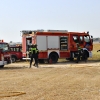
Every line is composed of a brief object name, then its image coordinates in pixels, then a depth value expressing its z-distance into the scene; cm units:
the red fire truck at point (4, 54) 2181
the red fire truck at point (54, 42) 2725
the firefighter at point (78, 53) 2797
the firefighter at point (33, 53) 2278
